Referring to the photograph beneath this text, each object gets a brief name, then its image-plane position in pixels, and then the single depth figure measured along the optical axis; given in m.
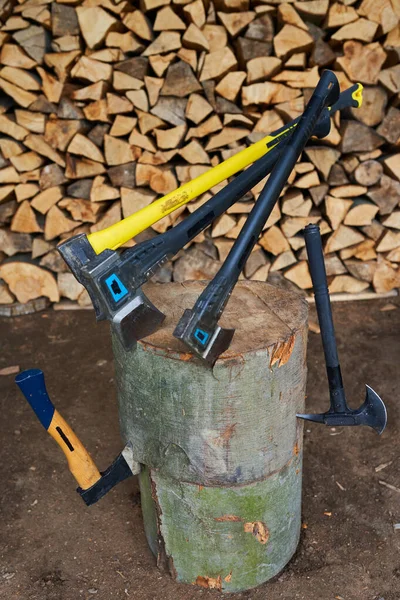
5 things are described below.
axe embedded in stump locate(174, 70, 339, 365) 1.49
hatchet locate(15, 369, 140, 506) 1.77
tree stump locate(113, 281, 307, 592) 1.67
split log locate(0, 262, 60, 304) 3.83
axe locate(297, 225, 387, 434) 1.88
